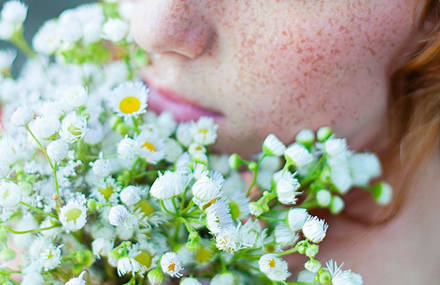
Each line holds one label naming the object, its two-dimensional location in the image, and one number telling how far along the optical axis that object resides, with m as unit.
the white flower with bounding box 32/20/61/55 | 0.49
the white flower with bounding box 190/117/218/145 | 0.45
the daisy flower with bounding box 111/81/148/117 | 0.45
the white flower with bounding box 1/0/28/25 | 0.47
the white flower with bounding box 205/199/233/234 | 0.41
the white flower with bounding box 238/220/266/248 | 0.42
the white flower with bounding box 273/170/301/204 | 0.43
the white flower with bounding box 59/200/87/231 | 0.42
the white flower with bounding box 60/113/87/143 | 0.42
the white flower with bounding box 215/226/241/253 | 0.41
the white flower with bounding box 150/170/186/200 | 0.41
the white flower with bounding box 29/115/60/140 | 0.42
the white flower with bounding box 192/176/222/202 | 0.41
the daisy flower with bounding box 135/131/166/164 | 0.44
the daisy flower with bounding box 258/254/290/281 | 0.42
